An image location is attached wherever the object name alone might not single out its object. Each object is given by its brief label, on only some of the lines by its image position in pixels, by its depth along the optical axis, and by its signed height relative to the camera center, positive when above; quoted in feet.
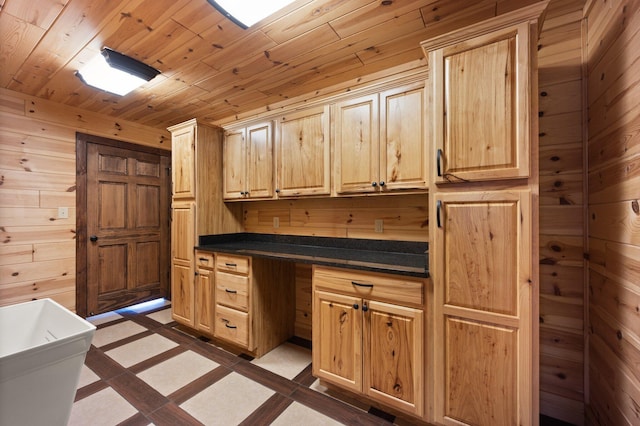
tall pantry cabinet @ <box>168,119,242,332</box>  8.70 +0.35
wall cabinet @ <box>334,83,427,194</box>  5.96 +1.69
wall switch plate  9.46 +0.01
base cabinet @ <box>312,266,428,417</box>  5.00 -2.47
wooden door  10.31 -0.58
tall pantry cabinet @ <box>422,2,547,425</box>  4.21 -0.11
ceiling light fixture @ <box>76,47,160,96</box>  6.50 +3.68
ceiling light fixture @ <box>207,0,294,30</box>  4.63 +3.64
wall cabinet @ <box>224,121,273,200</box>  8.36 +1.66
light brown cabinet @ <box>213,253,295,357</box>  7.43 -2.60
